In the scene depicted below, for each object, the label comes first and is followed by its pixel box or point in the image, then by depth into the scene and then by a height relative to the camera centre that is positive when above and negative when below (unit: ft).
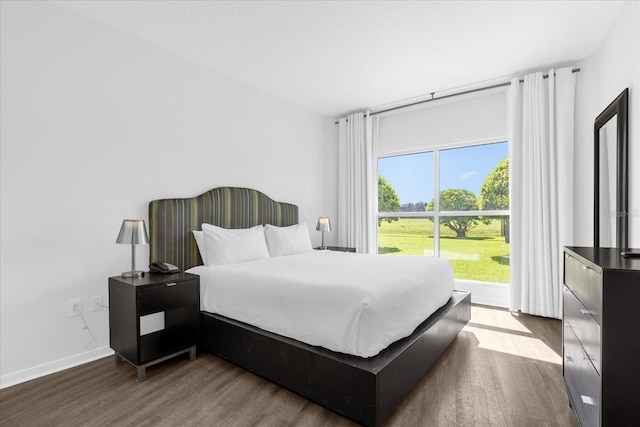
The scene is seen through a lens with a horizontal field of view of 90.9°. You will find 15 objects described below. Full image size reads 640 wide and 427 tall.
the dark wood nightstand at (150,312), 6.98 -2.39
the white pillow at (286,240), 11.64 -1.04
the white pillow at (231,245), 9.45 -1.02
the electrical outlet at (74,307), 7.73 -2.32
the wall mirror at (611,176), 7.89 +1.00
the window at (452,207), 13.16 +0.22
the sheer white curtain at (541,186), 10.64 +0.90
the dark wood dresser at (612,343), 3.73 -1.62
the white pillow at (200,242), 9.69 -0.90
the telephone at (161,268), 8.17 -1.43
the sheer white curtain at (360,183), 15.17 +1.43
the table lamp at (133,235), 7.56 -0.53
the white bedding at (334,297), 5.65 -1.79
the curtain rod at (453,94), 11.13 +4.90
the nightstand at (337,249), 14.21 -1.64
